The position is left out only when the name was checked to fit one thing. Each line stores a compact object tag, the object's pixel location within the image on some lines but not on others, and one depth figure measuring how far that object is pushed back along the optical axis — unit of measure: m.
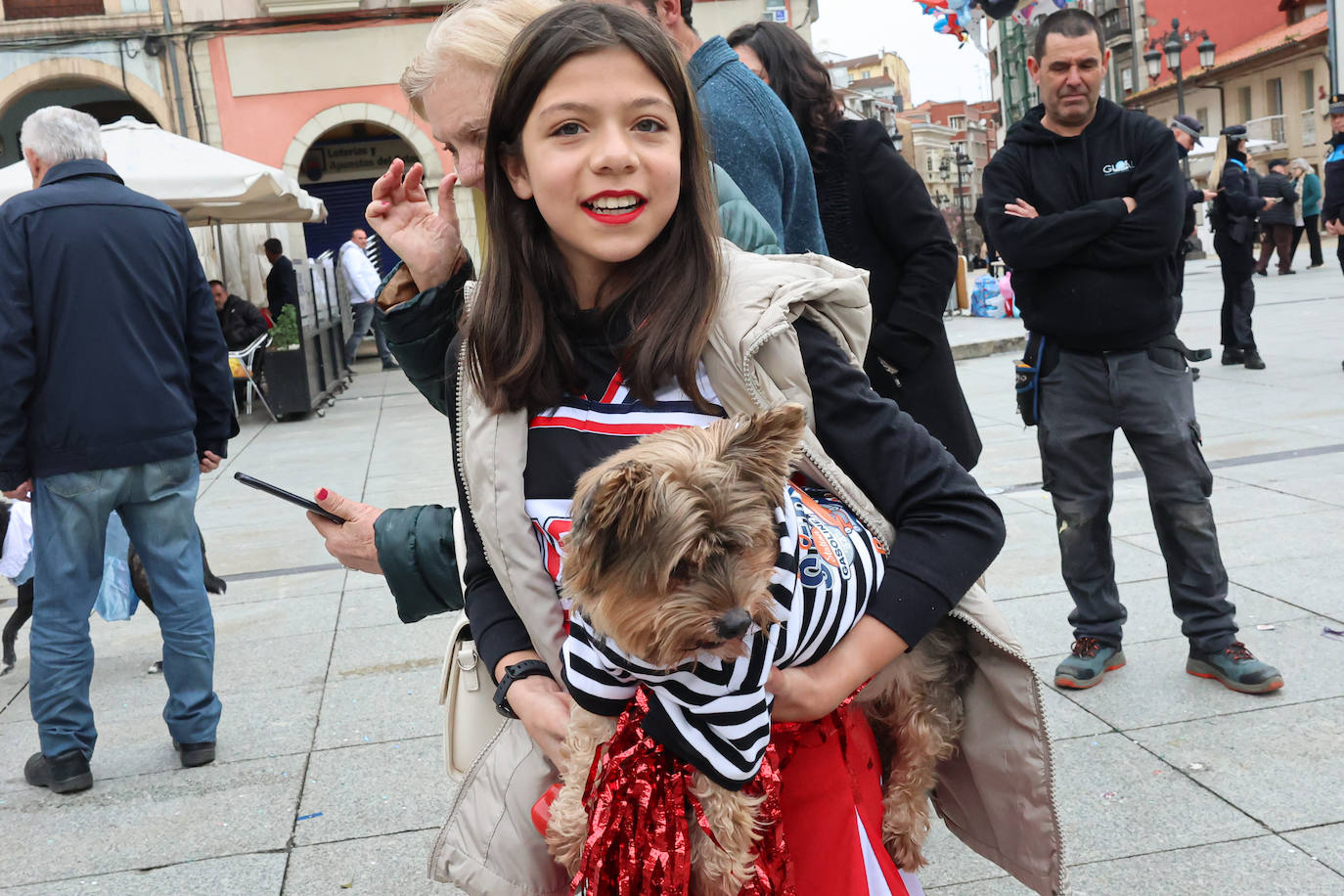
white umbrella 11.95
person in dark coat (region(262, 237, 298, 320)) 15.98
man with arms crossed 4.53
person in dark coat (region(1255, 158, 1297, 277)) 21.34
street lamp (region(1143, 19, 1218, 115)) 29.14
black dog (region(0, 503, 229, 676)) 5.51
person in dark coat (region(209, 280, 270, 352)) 14.80
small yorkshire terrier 1.39
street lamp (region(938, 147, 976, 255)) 37.52
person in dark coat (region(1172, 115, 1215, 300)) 11.73
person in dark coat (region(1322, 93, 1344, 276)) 10.80
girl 1.69
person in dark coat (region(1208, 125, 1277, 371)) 11.62
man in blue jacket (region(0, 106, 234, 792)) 4.54
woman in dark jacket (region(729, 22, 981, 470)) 3.49
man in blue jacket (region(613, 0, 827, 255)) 2.48
